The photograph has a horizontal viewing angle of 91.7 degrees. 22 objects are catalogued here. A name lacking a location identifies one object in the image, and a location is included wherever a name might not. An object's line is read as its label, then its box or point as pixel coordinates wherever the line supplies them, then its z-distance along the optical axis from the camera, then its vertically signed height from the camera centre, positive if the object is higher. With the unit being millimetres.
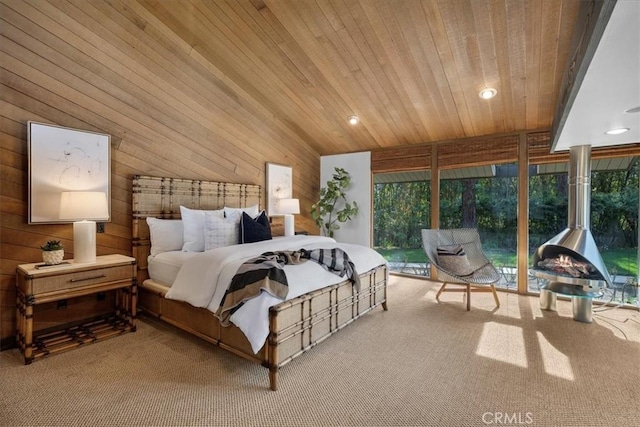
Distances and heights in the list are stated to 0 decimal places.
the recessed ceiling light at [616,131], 2934 +761
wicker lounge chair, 3725 -637
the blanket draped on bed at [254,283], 2162 -512
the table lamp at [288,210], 4961 +13
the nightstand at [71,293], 2414 -686
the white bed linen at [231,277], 2086 -576
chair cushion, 4000 -656
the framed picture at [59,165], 2732 +434
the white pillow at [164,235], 3412 -273
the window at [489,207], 4535 +56
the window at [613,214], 3752 -44
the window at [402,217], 5273 -117
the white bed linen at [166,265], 3023 -545
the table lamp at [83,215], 2668 -34
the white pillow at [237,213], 3723 -26
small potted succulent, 2623 -355
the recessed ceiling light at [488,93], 3602 +1386
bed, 2213 -754
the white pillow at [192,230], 3435 -215
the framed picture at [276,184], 5148 +451
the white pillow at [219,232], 3436 -237
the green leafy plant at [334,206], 5699 +89
